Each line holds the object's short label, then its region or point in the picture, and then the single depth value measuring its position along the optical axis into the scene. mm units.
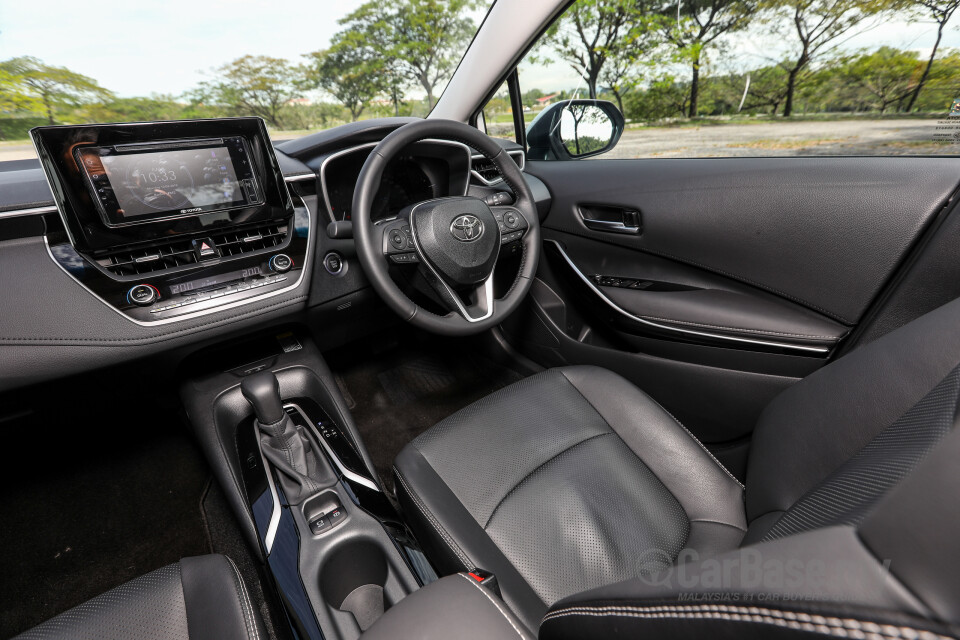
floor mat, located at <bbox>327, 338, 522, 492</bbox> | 1894
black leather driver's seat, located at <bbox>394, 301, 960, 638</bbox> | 272
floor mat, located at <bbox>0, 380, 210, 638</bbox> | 1311
